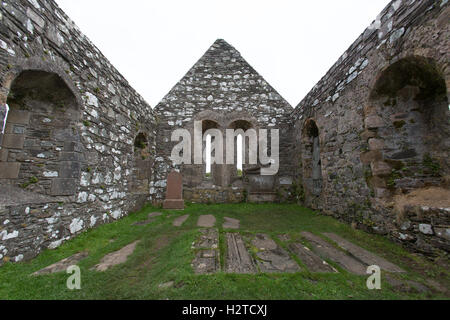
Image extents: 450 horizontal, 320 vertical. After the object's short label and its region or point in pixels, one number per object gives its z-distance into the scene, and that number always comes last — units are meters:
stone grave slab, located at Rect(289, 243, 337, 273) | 2.11
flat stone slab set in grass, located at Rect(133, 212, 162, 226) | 4.19
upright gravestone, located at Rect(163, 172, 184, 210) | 5.97
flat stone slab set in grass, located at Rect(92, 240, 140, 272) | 2.25
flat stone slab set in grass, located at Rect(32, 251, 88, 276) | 2.12
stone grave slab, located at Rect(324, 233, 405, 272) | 2.18
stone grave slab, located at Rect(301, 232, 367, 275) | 2.16
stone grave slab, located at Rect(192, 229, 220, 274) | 2.05
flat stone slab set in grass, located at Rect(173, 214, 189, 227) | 4.12
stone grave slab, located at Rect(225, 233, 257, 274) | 2.06
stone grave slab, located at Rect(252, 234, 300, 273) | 2.12
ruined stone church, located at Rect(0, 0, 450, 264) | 2.48
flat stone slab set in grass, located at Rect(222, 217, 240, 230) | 3.90
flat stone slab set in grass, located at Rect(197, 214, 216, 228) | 3.97
